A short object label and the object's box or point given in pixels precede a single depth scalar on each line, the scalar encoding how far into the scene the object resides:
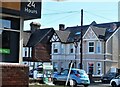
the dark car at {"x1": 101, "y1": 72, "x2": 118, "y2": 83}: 40.19
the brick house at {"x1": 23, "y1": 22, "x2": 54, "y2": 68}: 56.12
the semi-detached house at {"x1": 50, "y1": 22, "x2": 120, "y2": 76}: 47.91
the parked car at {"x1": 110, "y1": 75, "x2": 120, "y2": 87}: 30.92
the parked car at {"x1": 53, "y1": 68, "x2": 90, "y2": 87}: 28.03
